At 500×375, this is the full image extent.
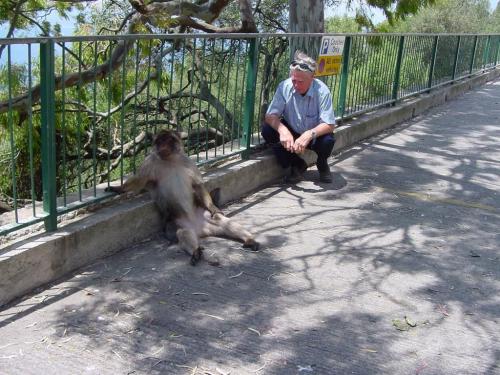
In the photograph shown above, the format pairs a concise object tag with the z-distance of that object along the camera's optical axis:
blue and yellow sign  7.75
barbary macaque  5.09
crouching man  6.50
